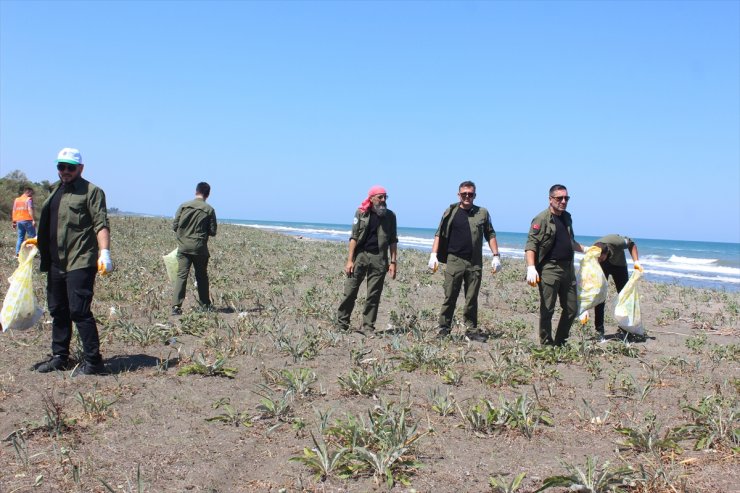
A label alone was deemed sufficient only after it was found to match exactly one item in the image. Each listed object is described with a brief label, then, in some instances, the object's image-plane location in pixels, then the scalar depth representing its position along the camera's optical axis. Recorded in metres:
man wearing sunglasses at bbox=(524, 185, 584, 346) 6.03
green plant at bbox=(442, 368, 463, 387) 4.71
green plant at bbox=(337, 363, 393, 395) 4.36
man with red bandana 6.72
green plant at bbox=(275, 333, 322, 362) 5.28
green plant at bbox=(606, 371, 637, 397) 4.51
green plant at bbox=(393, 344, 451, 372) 5.04
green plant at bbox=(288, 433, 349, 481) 3.13
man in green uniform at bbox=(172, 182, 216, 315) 7.55
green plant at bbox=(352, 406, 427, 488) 3.11
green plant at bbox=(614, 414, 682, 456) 3.38
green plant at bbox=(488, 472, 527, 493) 2.93
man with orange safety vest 11.26
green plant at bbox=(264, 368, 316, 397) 4.32
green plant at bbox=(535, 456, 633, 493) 2.87
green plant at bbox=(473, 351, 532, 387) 4.68
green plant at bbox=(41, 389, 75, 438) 3.54
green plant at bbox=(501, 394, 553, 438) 3.69
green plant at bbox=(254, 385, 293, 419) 3.89
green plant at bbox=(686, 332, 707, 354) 6.43
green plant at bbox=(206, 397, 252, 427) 3.83
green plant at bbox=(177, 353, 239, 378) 4.80
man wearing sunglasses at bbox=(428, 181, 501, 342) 6.53
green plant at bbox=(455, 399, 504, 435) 3.73
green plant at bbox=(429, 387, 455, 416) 4.00
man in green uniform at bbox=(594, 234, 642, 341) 7.09
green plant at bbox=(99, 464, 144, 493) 2.87
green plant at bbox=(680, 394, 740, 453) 3.44
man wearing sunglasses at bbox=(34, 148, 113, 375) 4.65
